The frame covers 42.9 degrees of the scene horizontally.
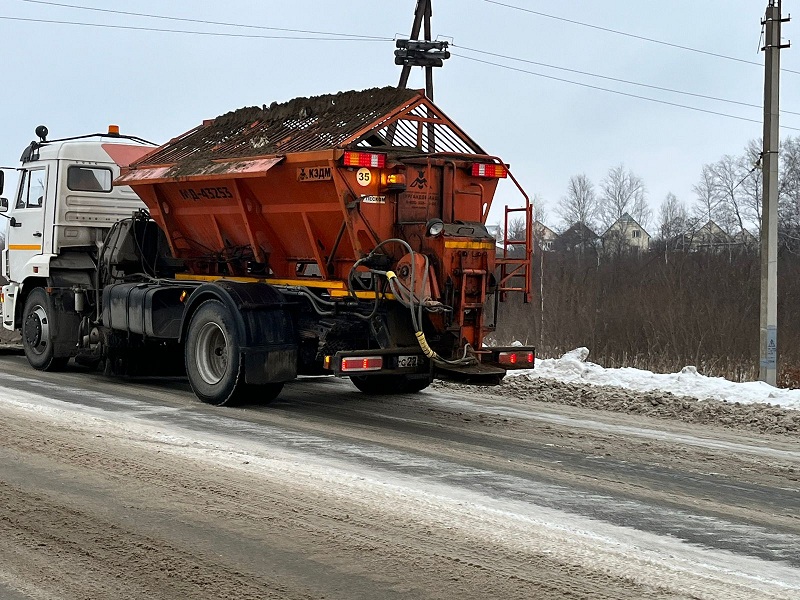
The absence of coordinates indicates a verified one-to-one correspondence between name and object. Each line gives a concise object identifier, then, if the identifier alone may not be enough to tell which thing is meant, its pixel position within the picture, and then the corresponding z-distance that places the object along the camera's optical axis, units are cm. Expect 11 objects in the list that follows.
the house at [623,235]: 5292
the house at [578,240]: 5144
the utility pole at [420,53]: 2528
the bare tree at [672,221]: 6412
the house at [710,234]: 5058
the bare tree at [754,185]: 7075
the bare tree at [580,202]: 9088
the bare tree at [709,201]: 7584
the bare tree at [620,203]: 9426
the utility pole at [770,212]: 1397
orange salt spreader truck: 975
